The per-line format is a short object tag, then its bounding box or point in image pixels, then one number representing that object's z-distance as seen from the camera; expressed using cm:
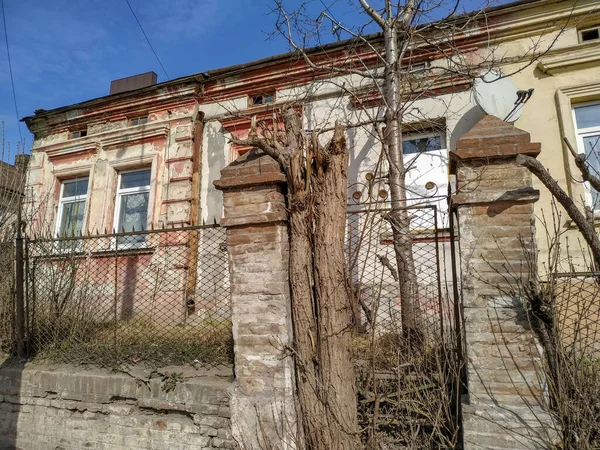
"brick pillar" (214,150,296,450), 284
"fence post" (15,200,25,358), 447
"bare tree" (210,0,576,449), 271
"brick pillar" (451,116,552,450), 245
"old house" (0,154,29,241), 667
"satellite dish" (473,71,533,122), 596
